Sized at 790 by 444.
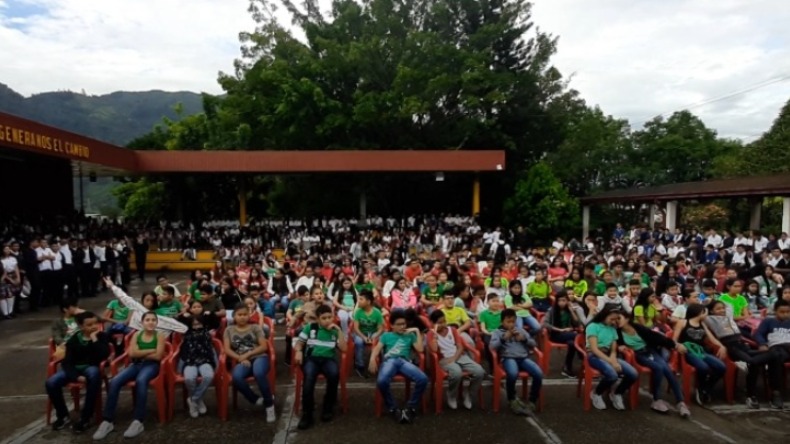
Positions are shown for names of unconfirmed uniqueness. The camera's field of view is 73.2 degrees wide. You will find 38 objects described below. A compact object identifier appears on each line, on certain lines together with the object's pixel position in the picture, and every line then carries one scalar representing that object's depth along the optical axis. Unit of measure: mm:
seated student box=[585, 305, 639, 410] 5496
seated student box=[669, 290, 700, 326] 6309
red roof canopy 18750
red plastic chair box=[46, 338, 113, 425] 5195
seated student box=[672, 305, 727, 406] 5721
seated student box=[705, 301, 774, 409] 5793
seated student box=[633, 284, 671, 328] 6258
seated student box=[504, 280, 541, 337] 6848
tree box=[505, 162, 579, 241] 21719
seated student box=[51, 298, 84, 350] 5602
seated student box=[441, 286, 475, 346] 6418
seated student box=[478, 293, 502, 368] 6305
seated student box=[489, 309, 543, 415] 5480
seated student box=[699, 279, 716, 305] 7102
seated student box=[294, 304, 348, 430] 5297
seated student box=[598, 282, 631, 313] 7052
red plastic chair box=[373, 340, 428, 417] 5426
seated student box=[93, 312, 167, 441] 4996
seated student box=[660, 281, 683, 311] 7582
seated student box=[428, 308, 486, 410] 5566
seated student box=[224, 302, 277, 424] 5289
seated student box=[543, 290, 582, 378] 6695
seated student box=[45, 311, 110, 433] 5051
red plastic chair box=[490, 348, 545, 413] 5547
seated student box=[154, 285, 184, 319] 6855
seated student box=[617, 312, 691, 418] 5514
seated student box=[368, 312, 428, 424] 5320
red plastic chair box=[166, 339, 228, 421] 5336
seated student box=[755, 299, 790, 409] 5789
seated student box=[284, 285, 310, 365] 6598
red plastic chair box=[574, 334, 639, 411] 5520
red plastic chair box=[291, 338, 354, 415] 5543
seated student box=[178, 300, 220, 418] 5328
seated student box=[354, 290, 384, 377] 6621
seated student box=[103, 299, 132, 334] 6602
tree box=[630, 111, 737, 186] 37812
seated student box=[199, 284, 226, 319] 6879
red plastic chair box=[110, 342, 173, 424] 5203
